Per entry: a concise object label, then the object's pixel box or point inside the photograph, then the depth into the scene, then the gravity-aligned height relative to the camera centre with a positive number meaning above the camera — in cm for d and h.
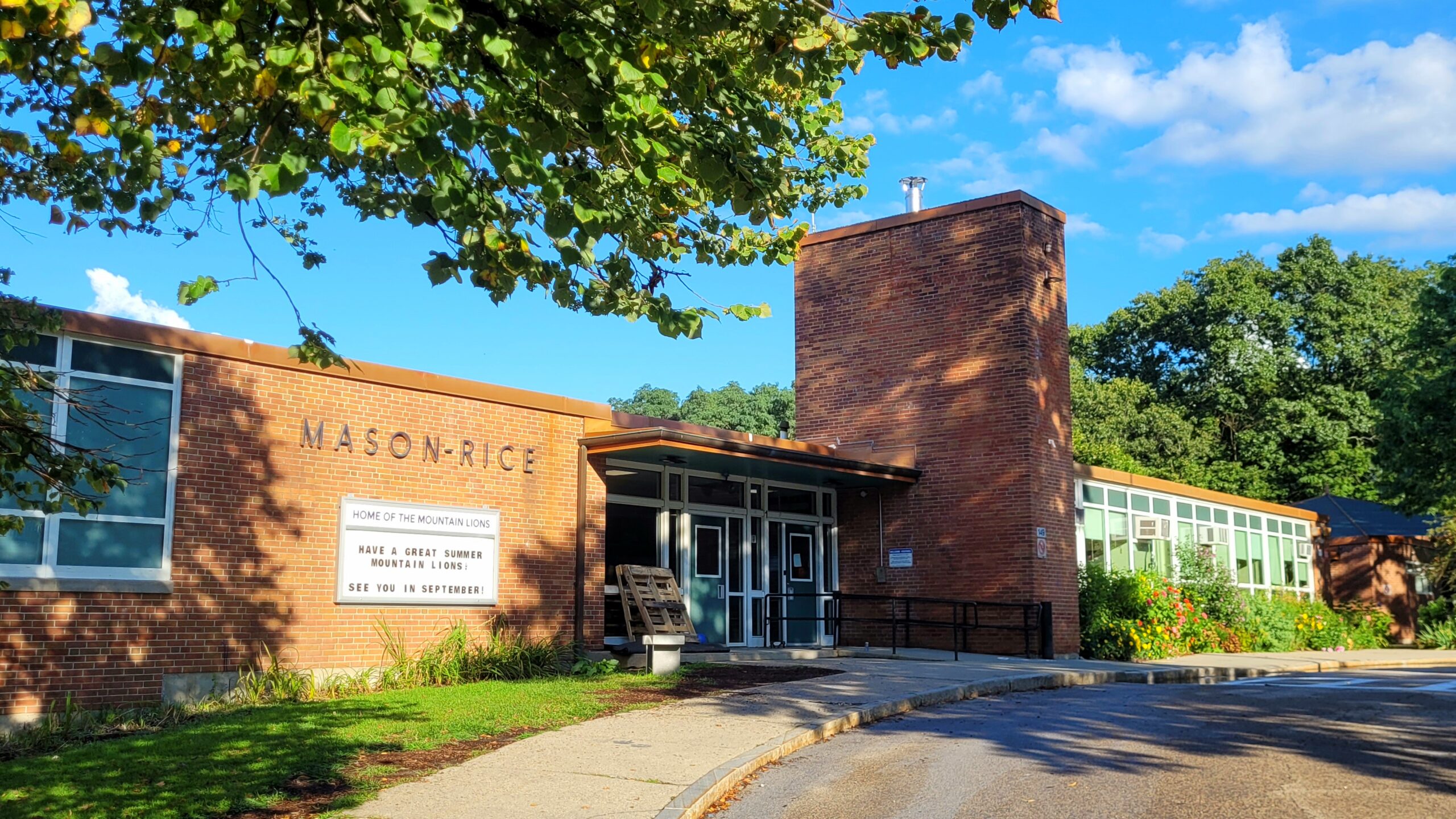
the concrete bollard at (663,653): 1519 -76
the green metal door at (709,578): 1938 +24
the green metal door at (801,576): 2162 +29
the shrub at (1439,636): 2928 -112
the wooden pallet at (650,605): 1692 -17
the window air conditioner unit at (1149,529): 2519 +128
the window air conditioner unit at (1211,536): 2781 +125
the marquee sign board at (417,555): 1416 +47
